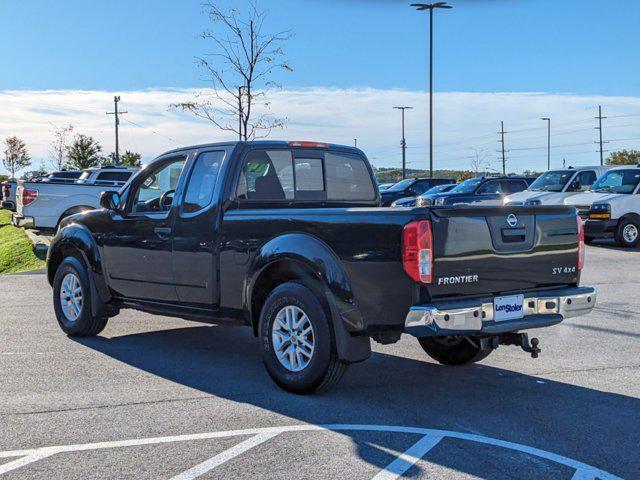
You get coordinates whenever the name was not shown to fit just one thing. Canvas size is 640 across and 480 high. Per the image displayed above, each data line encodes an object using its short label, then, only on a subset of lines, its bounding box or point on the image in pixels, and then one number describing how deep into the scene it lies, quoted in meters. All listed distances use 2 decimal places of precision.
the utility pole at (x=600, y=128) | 88.38
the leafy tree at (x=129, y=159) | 75.36
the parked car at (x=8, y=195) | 29.70
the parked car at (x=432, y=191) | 24.68
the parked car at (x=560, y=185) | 20.81
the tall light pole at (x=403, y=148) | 70.84
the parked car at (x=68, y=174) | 29.38
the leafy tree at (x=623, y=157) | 79.12
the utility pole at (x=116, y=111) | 70.19
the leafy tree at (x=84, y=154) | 66.08
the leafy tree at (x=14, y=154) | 86.69
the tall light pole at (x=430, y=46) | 34.88
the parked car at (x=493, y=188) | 22.98
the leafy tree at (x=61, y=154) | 71.12
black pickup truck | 5.14
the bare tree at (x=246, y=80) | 19.55
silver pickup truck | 18.48
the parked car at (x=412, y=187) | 30.22
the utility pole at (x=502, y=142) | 100.44
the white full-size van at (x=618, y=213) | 18.86
